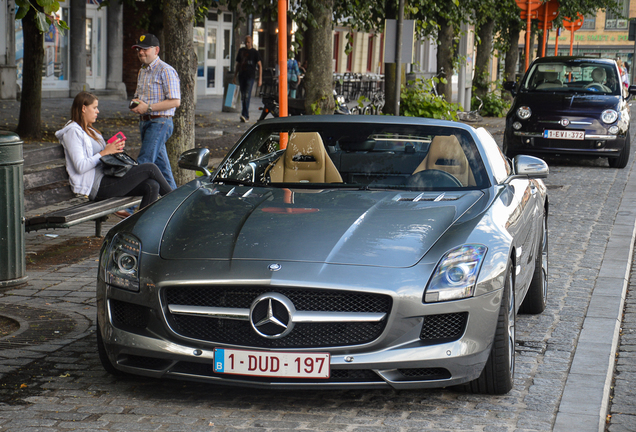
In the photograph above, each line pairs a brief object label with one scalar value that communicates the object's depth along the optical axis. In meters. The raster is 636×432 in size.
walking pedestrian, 23.66
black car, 15.01
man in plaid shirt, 9.60
